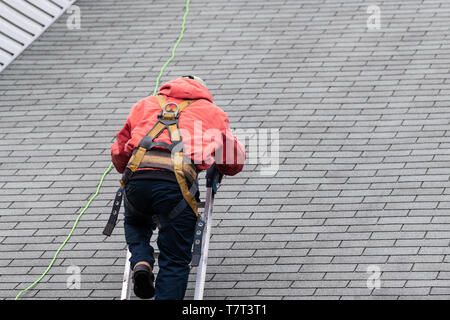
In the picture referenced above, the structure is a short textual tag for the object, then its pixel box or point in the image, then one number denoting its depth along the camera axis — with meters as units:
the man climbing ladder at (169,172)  11.37
